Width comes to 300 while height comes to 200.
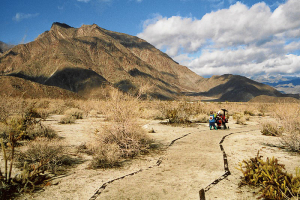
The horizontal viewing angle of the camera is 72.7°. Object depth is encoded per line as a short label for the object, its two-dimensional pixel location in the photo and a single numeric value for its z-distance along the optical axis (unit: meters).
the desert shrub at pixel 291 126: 7.96
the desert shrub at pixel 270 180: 4.19
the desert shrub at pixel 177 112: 17.61
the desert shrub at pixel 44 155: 5.98
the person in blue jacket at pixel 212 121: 15.03
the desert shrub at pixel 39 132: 9.45
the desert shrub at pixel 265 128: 11.70
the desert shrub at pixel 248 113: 30.52
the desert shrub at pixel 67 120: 16.95
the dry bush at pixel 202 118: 20.05
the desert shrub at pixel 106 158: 6.46
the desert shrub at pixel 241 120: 19.25
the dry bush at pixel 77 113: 21.07
